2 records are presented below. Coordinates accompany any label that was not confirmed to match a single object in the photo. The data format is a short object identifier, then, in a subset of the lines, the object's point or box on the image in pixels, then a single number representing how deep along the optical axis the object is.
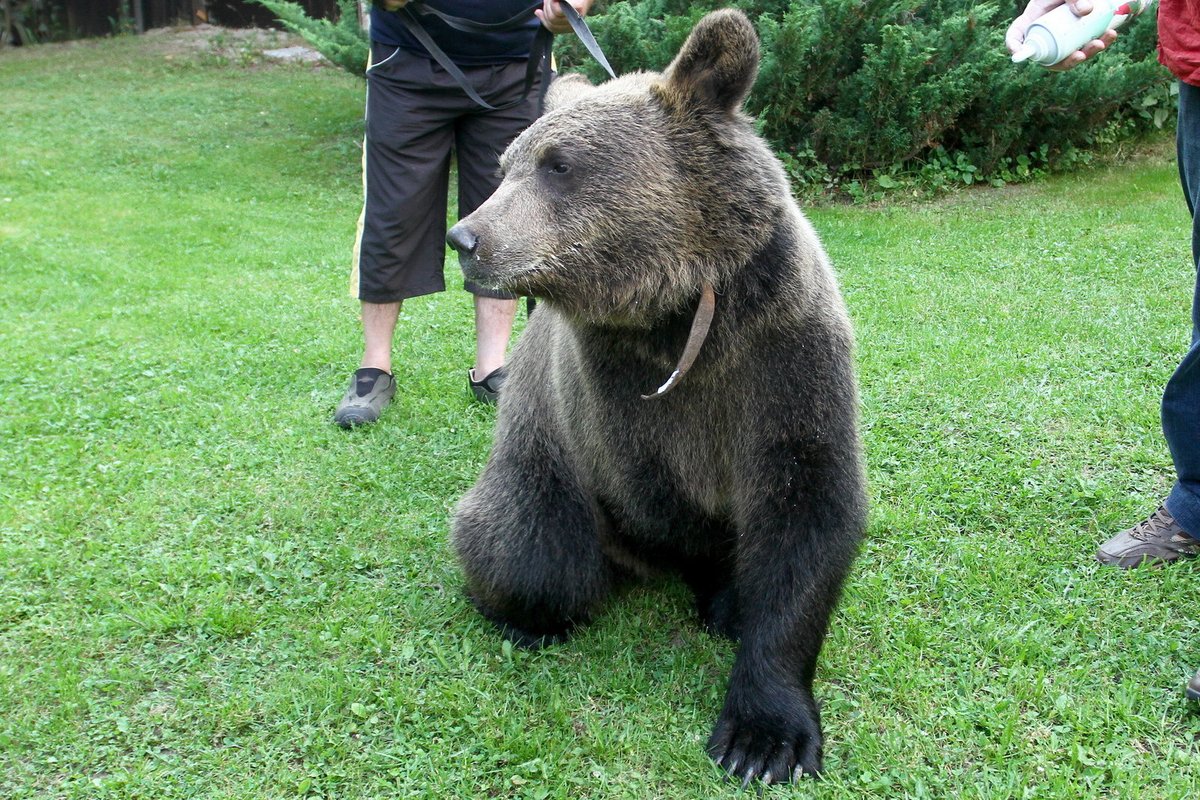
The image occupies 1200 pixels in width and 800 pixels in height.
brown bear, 2.72
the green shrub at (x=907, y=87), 9.14
